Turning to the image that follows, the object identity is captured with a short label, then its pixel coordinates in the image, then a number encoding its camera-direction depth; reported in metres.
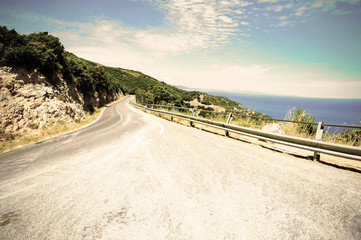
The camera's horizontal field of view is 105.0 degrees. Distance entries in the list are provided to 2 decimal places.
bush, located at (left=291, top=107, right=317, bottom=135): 7.06
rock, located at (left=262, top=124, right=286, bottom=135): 6.84
